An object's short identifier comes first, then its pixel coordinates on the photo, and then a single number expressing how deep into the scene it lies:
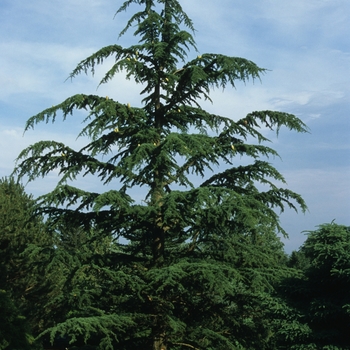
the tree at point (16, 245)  22.06
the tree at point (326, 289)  13.15
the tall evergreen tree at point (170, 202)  10.93
